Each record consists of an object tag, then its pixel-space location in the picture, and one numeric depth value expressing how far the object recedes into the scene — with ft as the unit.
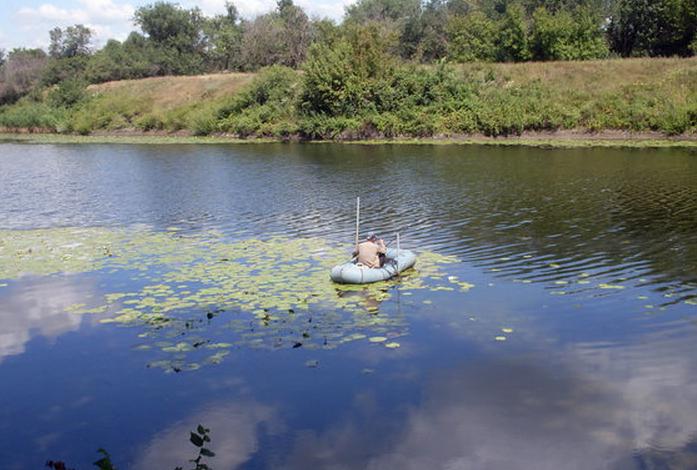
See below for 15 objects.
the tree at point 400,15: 296.30
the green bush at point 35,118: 251.39
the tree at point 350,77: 190.39
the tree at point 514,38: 219.00
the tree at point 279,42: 284.41
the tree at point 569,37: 207.21
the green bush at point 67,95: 269.50
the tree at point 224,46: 315.45
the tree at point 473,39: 231.91
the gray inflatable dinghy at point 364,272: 50.42
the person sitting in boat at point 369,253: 51.75
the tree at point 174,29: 325.23
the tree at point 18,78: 301.02
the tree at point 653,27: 198.08
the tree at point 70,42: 347.56
